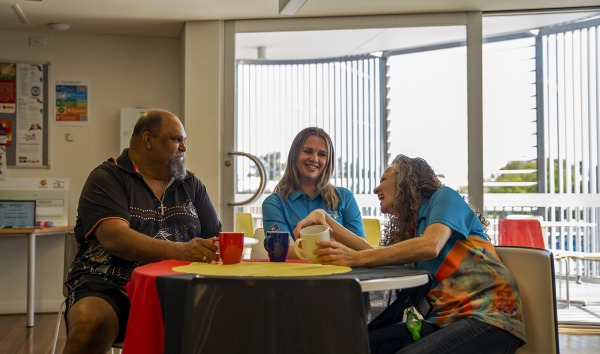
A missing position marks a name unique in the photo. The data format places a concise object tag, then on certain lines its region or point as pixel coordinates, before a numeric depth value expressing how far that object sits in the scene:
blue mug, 2.24
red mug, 2.14
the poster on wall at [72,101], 5.73
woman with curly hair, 2.00
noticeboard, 5.68
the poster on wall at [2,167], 5.66
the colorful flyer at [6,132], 5.67
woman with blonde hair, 2.96
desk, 5.00
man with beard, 2.31
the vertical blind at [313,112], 5.30
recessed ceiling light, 5.43
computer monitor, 5.54
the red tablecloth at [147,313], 1.79
